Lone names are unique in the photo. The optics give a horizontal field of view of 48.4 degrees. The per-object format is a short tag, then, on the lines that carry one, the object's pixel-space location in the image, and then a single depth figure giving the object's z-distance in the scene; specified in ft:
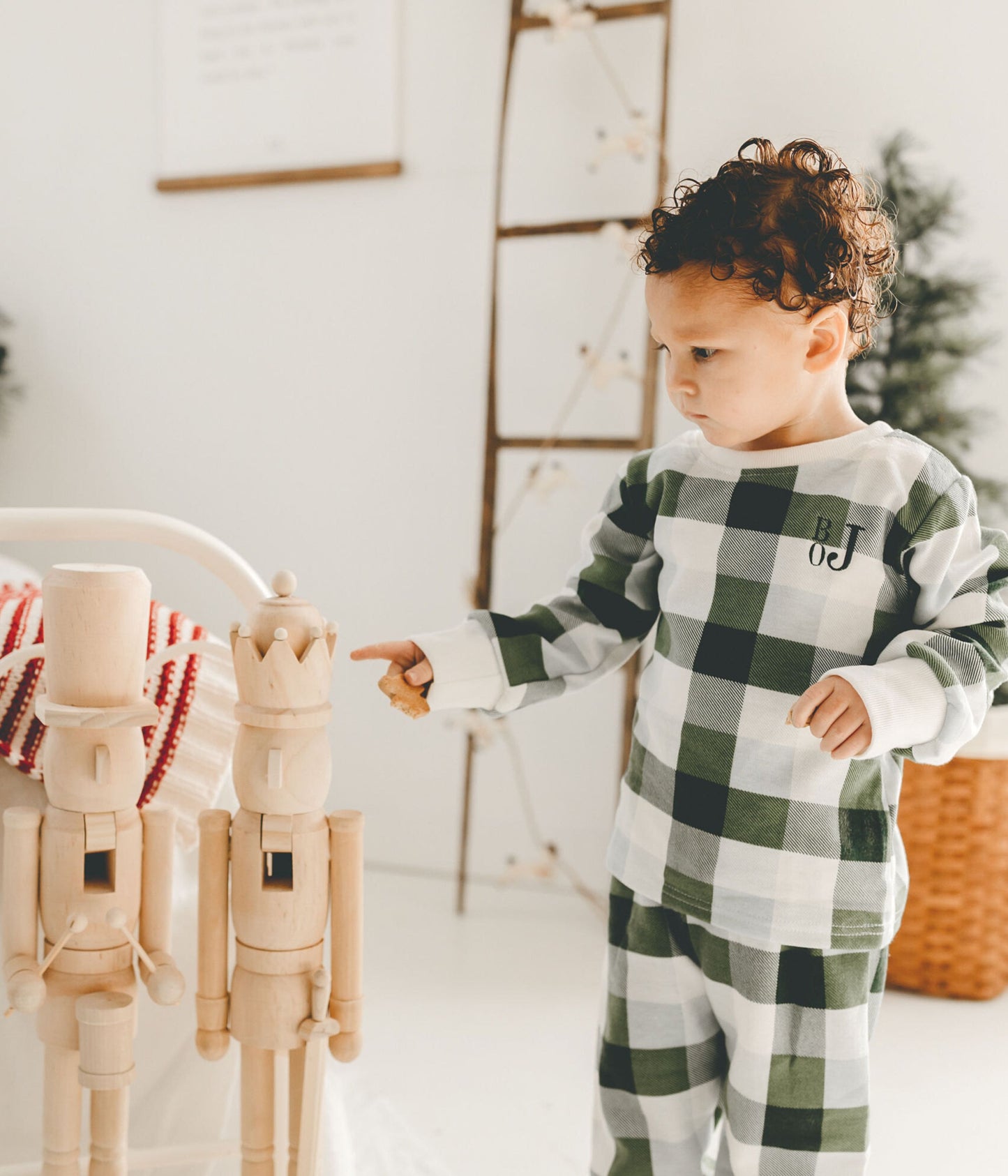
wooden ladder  6.01
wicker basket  5.44
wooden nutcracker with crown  2.38
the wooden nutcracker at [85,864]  2.40
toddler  2.57
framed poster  6.80
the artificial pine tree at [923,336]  5.36
